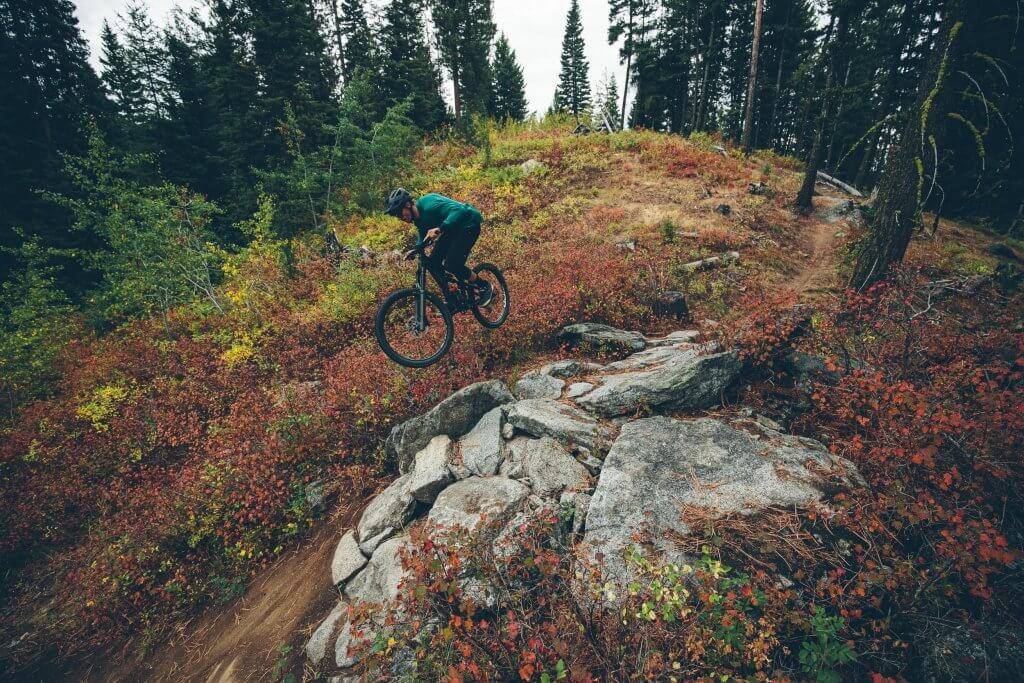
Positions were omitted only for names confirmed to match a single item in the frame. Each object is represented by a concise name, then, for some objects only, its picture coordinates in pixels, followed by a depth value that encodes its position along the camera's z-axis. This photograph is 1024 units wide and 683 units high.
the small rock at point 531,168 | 17.19
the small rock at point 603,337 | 7.28
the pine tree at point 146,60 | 27.53
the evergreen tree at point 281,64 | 19.50
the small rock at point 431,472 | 5.42
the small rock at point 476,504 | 4.57
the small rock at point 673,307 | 8.67
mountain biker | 5.75
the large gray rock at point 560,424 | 5.19
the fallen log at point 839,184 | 18.84
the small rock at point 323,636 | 4.39
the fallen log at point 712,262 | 10.66
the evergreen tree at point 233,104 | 21.20
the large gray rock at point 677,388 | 5.48
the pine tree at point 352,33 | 32.00
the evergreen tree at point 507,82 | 42.00
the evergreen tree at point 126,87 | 26.38
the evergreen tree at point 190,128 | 23.55
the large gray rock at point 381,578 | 4.49
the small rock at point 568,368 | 6.71
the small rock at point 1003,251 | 13.12
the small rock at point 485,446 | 5.50
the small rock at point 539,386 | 6.32
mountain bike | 6.24
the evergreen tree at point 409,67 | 26.39
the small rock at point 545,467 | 4.76
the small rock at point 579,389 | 6.11
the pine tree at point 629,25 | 37.62
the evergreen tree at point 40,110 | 19.48
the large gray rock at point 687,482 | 3.90
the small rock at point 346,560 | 5.21
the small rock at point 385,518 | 5.30
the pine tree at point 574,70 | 55.41
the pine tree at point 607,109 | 24.67
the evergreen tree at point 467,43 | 22.09
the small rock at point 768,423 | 4.99
